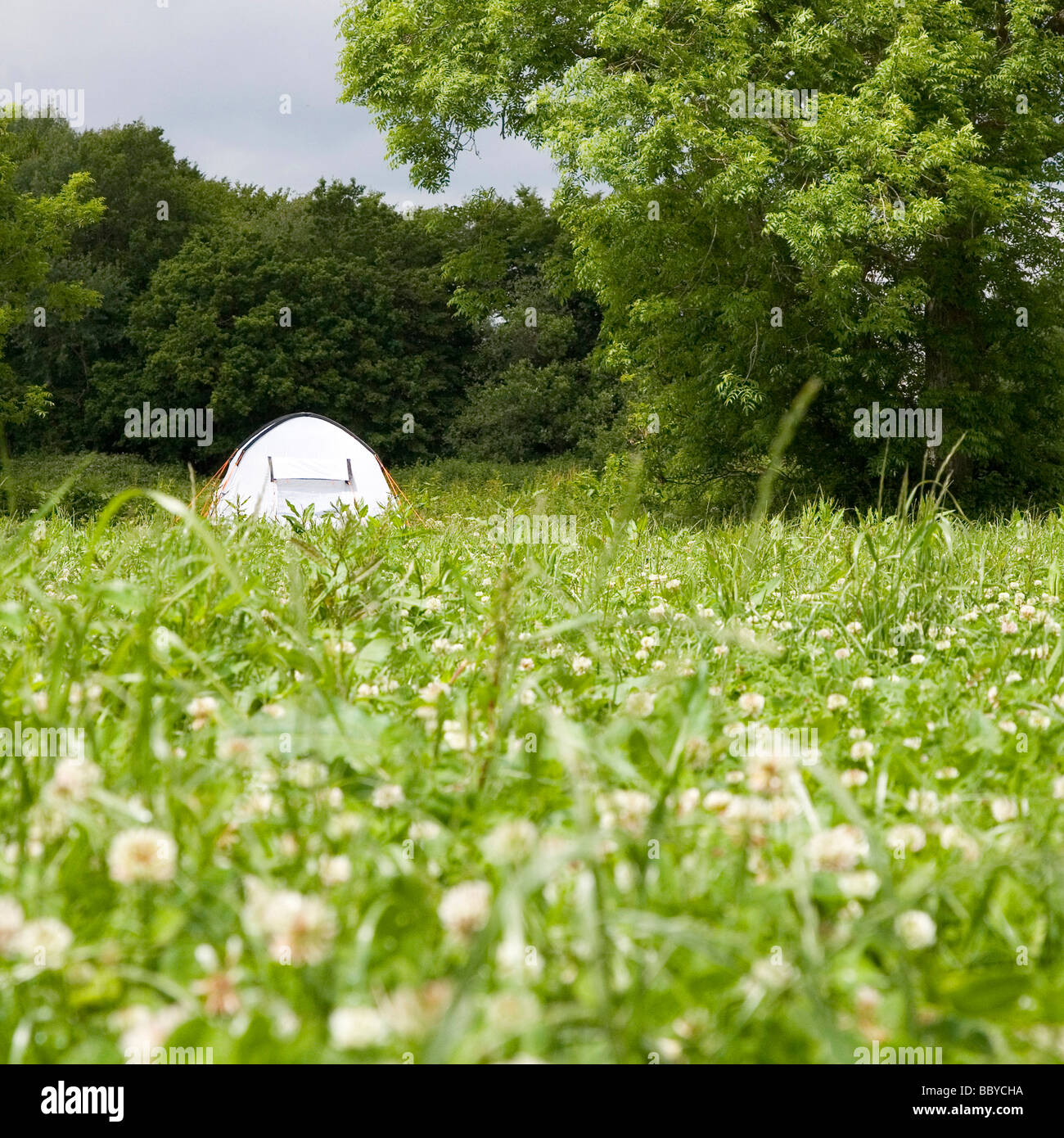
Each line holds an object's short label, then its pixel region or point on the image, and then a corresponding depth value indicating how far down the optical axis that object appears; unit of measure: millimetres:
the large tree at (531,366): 29766
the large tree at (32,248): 19391
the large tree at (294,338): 30281
